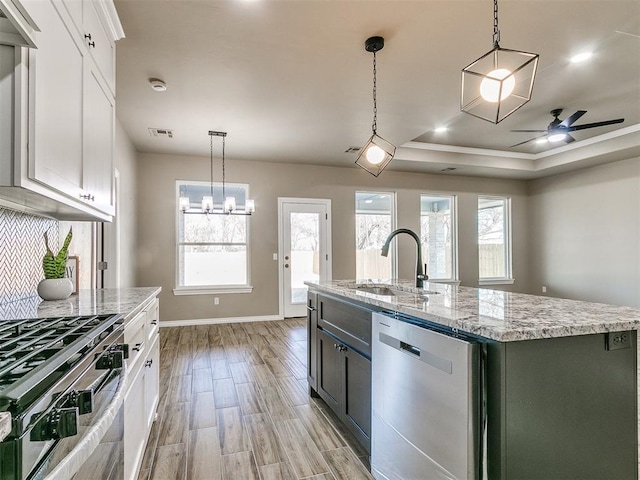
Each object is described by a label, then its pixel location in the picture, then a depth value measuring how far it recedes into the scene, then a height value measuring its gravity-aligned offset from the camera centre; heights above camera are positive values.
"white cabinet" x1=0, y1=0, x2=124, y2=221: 1.15 +0.60
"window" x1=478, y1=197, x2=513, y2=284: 7.25 +0.13
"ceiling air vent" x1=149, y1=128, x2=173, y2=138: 4.34 +1.50
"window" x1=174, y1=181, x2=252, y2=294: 5.54 +0.02
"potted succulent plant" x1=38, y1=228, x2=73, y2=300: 1.87 -0.17
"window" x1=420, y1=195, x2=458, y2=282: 6.93 +0.19
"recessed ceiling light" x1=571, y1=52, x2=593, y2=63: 2.83 +1.62
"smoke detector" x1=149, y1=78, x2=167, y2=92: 3.08 +1.50
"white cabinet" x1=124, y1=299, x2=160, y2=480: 1.51 -0.73
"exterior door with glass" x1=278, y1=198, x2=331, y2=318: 5.95 +0.00
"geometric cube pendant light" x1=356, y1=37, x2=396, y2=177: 2.52 +0.76
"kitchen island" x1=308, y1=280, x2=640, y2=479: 1.08 -0.48
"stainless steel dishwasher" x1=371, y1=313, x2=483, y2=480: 1.12 -0.60
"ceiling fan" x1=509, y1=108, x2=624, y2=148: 3.88 +1.40
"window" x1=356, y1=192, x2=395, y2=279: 6.42 +0.30
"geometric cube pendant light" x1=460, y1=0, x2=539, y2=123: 1.70 +0.85
